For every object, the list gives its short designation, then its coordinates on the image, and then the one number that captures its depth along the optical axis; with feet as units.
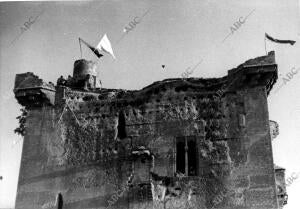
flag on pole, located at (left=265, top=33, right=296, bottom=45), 51.51
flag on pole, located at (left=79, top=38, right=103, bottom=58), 58.29
